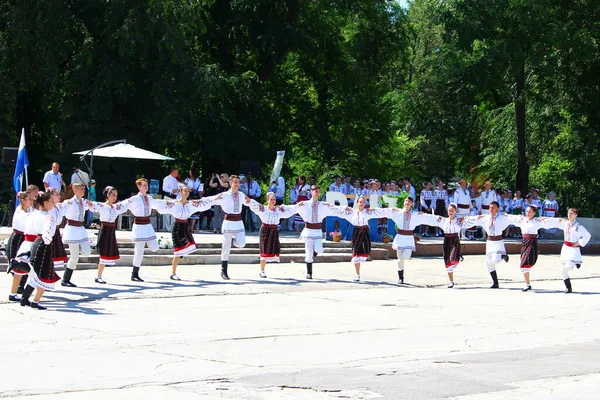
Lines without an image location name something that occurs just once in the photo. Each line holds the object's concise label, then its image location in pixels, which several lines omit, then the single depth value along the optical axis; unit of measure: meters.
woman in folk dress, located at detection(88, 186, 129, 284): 17.67
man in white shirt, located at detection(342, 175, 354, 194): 28.02
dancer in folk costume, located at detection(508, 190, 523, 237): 31.14
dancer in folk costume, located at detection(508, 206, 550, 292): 19.34
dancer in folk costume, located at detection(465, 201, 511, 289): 19.66
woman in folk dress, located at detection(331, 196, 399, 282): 20.03
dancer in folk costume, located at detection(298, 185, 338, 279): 20.19
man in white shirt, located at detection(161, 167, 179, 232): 25.61
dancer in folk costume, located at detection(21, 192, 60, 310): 14.05
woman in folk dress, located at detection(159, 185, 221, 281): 18.91
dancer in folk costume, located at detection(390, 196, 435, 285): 20.08
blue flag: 24.62
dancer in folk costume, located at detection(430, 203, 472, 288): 19.77
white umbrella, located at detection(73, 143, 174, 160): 26.38
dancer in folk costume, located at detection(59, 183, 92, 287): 16.94
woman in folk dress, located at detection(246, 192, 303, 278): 19.77
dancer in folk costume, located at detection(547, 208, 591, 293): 19.25
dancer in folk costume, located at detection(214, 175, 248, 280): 19.41
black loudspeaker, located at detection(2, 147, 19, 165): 27.21
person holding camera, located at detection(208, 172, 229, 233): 27.98
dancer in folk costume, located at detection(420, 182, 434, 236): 30.00
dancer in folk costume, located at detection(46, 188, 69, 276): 14.80
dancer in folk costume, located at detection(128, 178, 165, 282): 18.22
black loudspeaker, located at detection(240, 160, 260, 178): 29.28
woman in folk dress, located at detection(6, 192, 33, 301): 14.73
